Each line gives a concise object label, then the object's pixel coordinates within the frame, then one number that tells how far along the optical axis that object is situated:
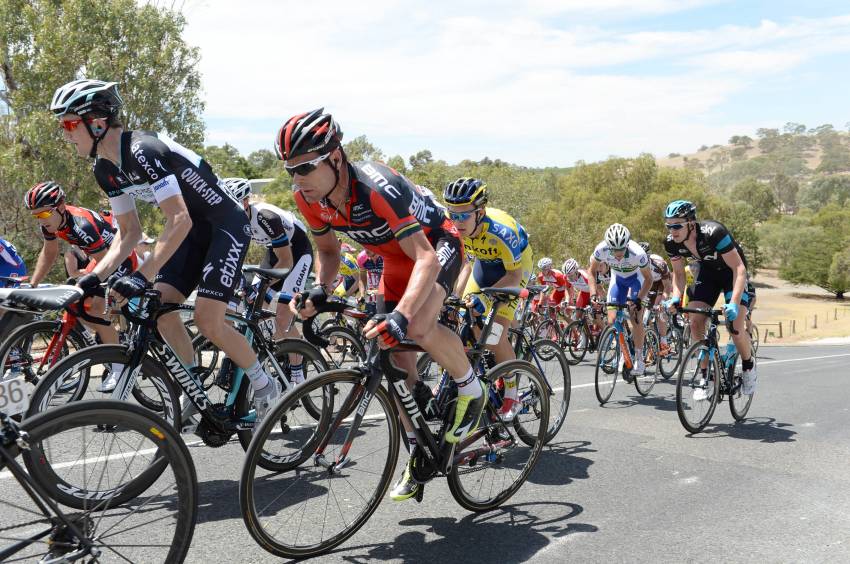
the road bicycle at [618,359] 8.72
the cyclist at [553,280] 15.22
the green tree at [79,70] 21.81
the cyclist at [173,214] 4.50
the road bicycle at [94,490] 2.60
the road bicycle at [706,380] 6.84
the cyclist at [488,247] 5.86
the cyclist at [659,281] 13.48
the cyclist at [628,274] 9.05
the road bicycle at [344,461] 3.54
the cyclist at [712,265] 7.32
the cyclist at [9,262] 7.74
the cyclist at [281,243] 6.96
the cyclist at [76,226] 6.72
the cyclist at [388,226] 3.73
